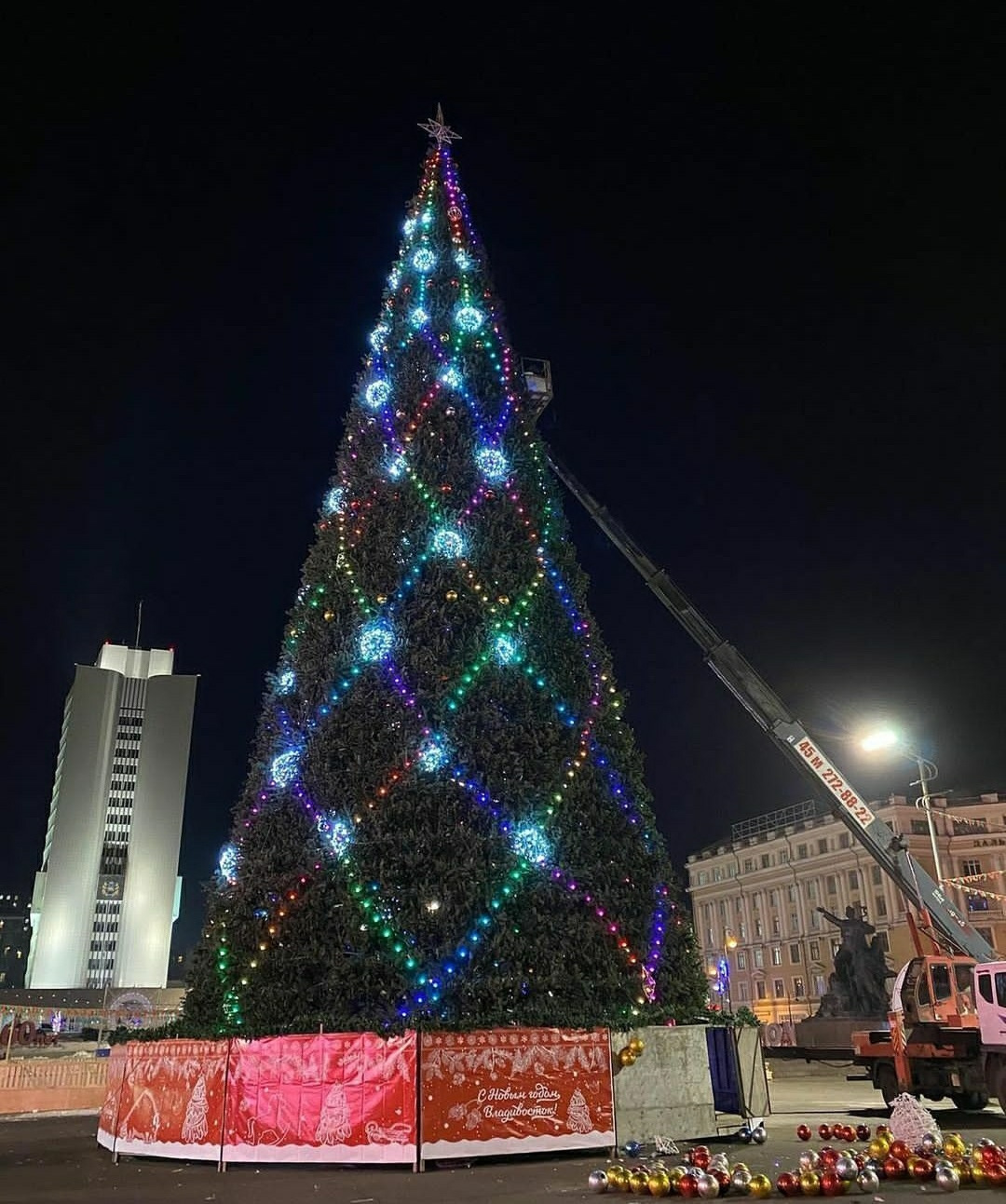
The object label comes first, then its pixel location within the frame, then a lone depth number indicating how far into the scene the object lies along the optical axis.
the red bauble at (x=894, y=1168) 9.02
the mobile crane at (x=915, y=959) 15.90
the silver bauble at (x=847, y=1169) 8.36
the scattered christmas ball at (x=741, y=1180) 8.25
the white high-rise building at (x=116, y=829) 107.12
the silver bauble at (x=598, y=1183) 8.69
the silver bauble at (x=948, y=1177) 8.34
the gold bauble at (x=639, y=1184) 8.54
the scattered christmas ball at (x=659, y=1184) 8.41
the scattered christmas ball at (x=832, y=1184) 8.23
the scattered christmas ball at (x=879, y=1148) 9.41
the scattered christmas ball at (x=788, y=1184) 8.26
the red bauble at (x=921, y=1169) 8.74
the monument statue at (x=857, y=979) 34.22
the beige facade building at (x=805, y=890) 64.38
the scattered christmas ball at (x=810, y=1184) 8.23
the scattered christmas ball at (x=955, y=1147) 9.23
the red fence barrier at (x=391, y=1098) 10.24
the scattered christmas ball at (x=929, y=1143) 9.44
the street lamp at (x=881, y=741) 23.61
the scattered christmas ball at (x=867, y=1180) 8.25
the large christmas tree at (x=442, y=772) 11.20
